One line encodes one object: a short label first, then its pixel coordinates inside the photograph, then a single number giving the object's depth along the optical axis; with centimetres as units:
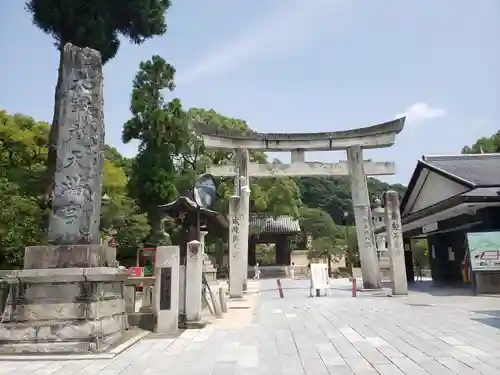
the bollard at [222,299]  1274
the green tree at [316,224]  4556
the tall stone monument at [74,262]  710
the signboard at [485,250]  1546
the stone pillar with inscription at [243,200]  1972
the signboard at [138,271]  1820
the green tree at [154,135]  2883
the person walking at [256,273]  3691
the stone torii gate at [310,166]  1961
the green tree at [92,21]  1886
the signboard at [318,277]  1822
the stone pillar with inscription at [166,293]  918
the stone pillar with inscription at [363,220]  1950
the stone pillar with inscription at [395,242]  1700
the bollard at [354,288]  1742
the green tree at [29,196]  1911
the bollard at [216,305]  1202
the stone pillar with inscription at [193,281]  986
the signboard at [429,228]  2219
